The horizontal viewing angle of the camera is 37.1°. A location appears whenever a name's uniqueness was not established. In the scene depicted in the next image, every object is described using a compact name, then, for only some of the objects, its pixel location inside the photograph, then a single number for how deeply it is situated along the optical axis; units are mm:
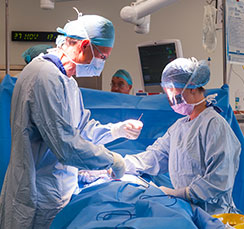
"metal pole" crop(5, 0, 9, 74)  2321
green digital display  5301
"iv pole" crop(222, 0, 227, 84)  2323
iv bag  2881
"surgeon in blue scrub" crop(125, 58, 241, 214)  1792
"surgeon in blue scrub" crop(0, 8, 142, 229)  1480
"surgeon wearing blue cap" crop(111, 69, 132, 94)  3518
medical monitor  3227
